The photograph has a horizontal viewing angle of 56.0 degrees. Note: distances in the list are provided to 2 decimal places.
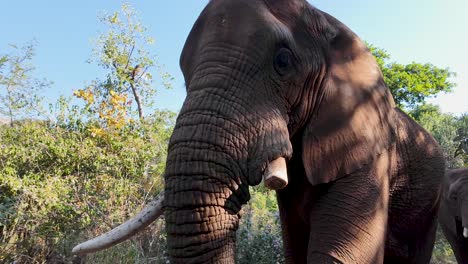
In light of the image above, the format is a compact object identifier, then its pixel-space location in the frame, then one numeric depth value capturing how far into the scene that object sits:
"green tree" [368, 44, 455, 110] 25.44
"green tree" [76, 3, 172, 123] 13.68
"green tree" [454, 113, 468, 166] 17.27
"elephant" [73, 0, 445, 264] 1.95
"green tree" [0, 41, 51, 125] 12.39
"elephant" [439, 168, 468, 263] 7.48
